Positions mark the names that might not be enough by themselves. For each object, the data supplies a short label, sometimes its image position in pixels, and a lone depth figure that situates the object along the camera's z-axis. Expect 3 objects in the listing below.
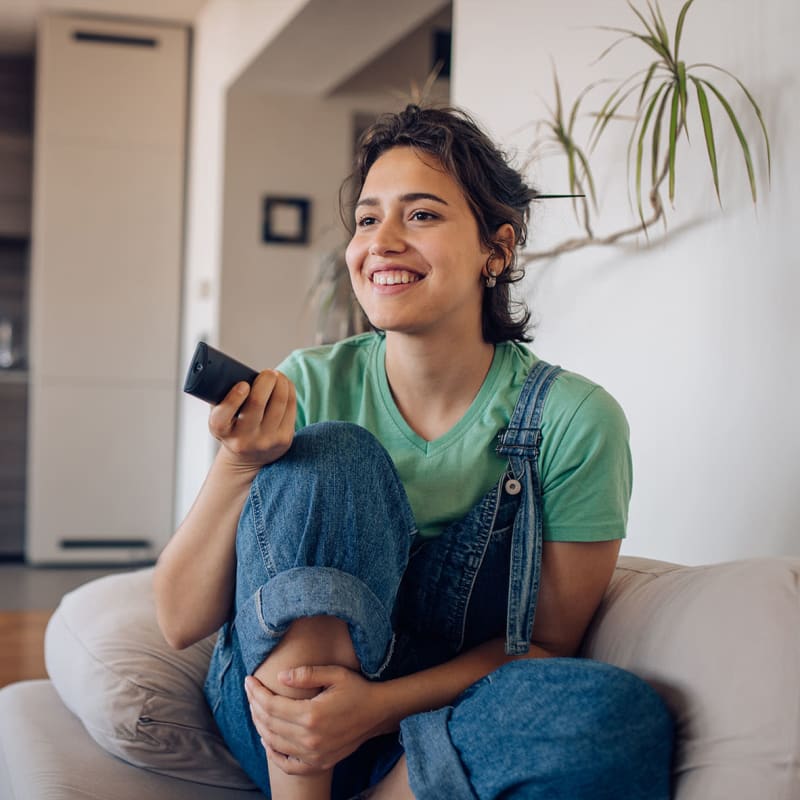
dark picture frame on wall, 4.82
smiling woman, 1.16
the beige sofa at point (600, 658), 1.07
